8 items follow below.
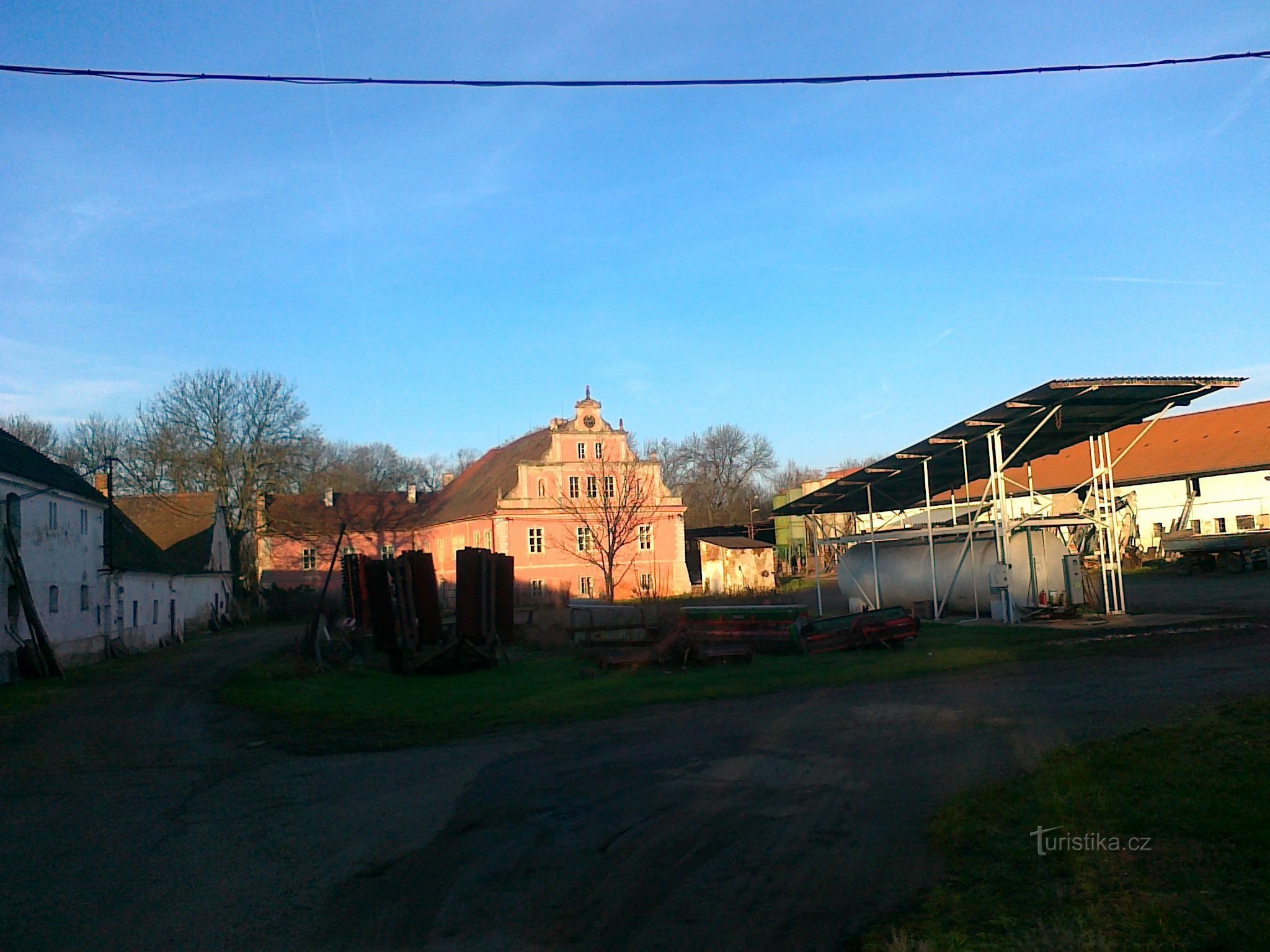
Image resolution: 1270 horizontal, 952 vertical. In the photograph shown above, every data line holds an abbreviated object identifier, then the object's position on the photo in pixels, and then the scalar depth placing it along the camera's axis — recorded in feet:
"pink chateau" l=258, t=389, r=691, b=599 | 175.73
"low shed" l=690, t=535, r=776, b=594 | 184.75
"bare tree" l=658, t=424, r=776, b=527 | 304.71
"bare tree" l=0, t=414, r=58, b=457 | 214.90
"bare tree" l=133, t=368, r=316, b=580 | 175.42
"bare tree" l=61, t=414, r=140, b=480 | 197.88
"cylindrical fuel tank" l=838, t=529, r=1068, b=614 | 86.99
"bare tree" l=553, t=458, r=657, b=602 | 160.97
